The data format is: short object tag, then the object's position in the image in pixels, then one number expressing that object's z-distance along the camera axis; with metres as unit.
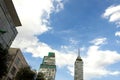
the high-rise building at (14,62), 28.37
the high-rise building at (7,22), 21.31
